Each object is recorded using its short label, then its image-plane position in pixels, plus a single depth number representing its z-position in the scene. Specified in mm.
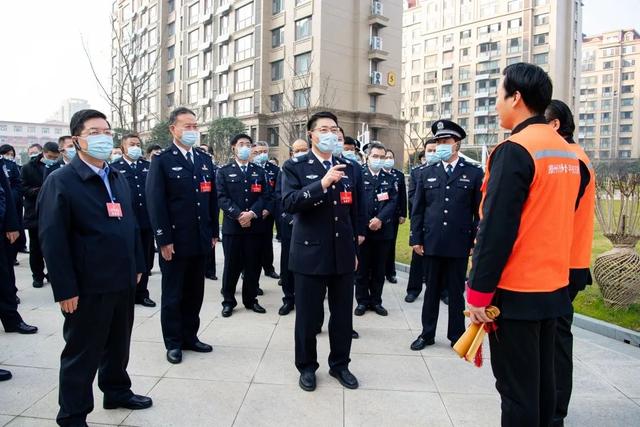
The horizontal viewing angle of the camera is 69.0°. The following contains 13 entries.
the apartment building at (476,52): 48719
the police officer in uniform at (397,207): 6471
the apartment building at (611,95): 68625
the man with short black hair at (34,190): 6824
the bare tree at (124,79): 12541
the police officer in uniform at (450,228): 4512
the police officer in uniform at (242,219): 5688
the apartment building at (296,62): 30414
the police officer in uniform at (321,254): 3602
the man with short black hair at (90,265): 2762
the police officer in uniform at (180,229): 4176
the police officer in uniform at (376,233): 5824
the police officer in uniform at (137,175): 6418
